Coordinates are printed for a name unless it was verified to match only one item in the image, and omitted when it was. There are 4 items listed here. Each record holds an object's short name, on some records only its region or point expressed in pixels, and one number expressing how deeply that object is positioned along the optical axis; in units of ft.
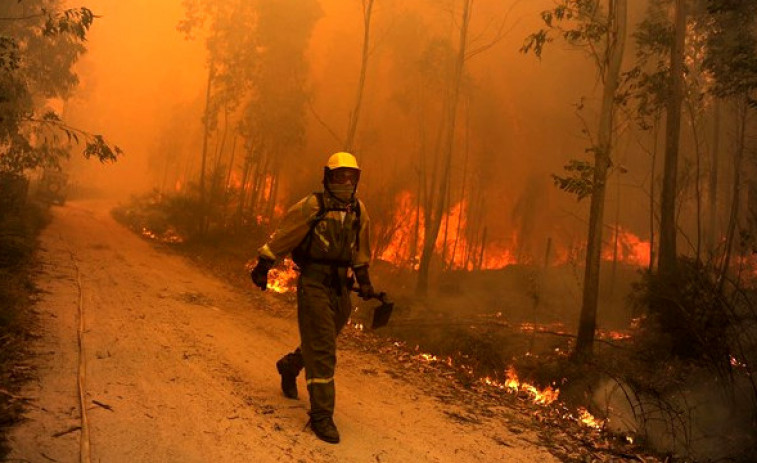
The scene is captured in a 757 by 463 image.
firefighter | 13.93
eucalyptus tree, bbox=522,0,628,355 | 28.76
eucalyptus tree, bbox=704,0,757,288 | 33.44
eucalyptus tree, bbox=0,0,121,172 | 43.19
